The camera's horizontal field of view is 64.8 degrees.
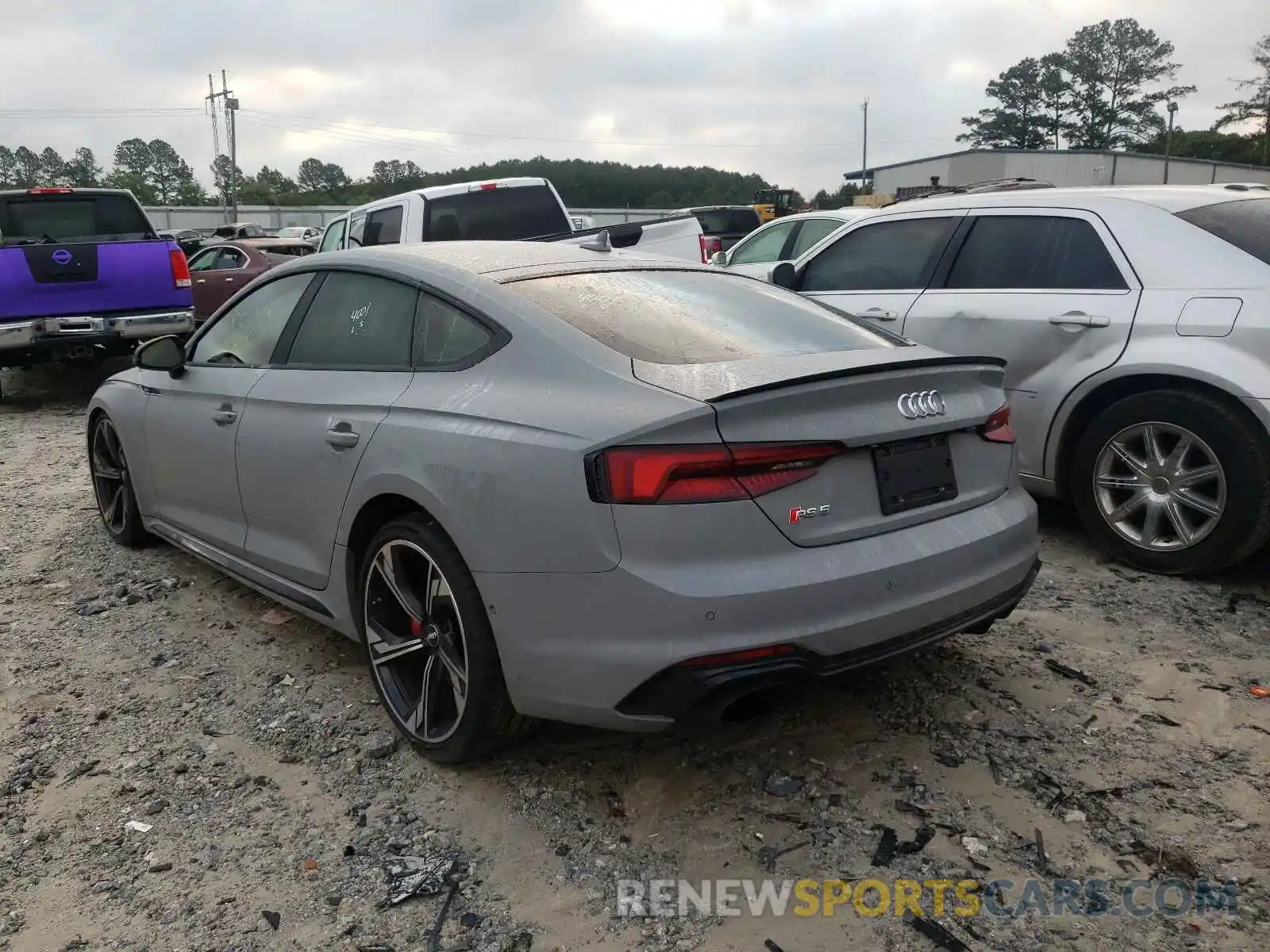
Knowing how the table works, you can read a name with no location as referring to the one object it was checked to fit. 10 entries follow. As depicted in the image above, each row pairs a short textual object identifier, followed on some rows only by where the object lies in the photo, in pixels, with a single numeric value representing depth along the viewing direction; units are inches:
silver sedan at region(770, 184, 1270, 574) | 161.8
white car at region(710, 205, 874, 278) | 375.9
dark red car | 533.3
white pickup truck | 355.6
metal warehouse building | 1979.6
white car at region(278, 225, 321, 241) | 1189.1
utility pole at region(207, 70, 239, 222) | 2197.0
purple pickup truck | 346.6
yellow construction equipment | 1583.8
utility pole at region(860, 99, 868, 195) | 2600.9
